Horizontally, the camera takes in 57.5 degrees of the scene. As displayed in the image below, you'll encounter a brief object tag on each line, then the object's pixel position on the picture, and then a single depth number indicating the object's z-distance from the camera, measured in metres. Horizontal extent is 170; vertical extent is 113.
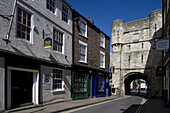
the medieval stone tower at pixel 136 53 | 27.41
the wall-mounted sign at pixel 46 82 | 10.46
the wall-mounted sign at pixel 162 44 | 5.85
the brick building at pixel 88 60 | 15.03
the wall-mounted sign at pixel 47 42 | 10.06
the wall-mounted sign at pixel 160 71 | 16.39
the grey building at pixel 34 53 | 7.89
